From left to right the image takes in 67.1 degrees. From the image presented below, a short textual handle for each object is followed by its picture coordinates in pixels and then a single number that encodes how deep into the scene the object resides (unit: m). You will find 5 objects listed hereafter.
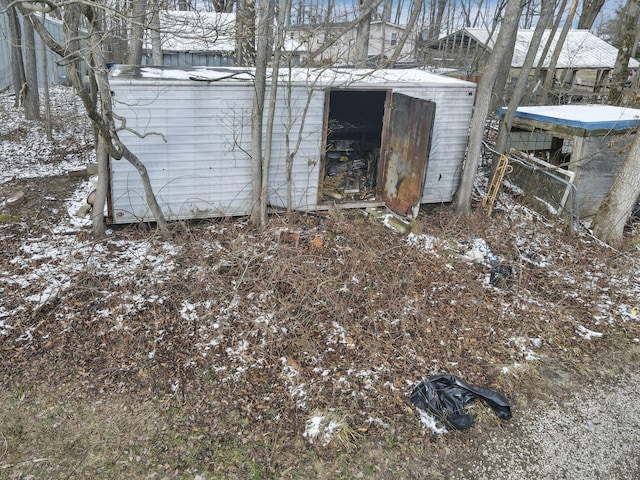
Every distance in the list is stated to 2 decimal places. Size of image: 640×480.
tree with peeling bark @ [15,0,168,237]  4.83
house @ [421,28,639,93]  24.16
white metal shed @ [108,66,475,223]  6.66
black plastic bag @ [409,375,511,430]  4.19
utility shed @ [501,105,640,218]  8.09
